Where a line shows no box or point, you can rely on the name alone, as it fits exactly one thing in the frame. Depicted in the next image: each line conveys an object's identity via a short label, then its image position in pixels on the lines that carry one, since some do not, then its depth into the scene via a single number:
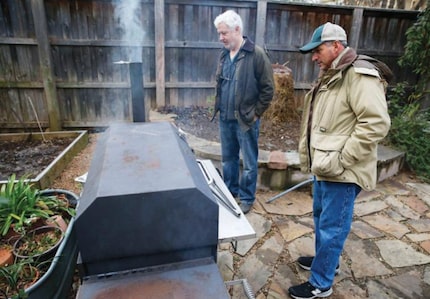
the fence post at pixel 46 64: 4.31
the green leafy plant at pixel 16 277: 1.50
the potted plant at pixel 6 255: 1.63
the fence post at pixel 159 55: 4.56
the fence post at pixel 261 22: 4.77
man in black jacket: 2.48
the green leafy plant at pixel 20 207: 1.84
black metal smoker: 1.01
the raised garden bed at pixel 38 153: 3.20
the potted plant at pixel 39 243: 1.71
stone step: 3.19
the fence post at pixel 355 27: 5.05
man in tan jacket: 1.46
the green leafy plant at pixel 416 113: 3.87
